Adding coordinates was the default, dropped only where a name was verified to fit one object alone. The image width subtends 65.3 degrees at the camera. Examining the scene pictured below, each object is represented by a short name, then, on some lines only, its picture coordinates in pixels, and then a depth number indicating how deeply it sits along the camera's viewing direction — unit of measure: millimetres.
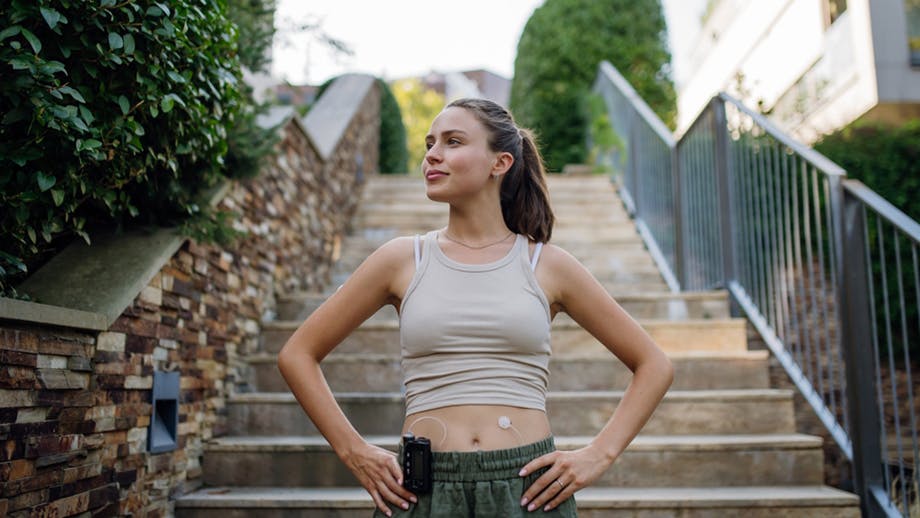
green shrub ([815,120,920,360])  5727
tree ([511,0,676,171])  9195
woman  1316
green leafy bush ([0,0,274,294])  1776
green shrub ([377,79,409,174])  8094
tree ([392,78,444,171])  24359
